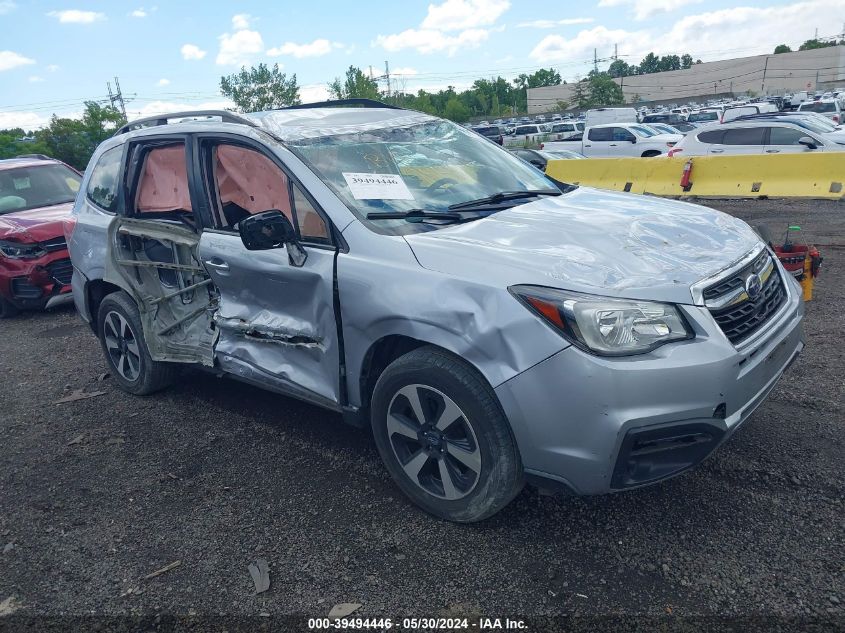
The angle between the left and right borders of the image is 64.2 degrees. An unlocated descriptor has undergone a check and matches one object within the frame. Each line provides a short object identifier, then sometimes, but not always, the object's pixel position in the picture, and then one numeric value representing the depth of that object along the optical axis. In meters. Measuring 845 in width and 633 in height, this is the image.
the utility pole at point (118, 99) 66.50
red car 7.52
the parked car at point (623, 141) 20.89
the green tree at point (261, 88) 81.19
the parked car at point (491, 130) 42.05
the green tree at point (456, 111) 90.78
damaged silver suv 2.55
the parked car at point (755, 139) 14.14
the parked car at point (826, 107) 28.62
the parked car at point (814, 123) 15.37
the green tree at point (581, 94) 90.38
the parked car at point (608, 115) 36.62
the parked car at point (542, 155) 16.25
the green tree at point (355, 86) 67.06
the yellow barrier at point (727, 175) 11.19
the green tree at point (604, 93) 87.88
